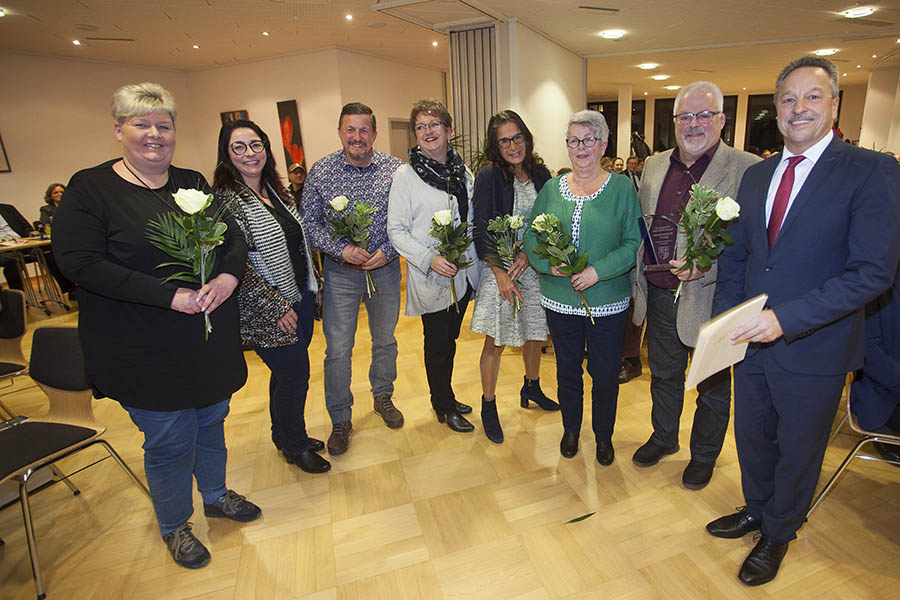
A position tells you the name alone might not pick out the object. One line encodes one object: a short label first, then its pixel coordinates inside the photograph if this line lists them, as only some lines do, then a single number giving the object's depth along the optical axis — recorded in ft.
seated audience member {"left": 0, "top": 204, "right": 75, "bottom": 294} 19.66
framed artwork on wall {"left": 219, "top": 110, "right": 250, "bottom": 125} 33.68
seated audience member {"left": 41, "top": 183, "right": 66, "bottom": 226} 23.16
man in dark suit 5.01
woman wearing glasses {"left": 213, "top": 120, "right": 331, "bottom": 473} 7.47
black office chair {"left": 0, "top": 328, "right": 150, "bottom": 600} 7.02
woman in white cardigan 8.59
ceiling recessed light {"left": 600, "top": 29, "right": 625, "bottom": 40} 25.54
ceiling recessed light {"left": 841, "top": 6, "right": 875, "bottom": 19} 22.77
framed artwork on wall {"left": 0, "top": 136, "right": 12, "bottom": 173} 27.27
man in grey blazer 7.00
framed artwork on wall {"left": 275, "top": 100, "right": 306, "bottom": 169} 32.17
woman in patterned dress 8.50
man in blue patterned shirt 8.84
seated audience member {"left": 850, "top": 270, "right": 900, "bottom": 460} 6.60
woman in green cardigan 7.48
